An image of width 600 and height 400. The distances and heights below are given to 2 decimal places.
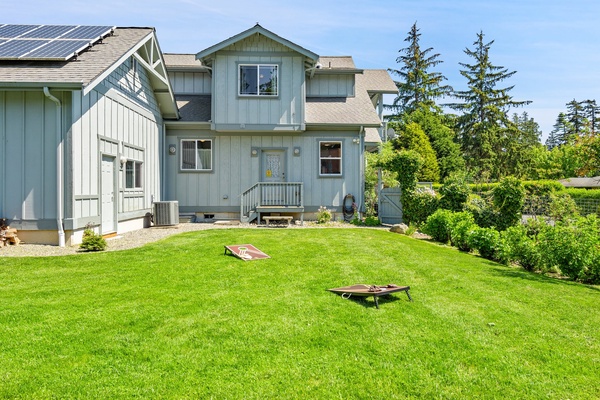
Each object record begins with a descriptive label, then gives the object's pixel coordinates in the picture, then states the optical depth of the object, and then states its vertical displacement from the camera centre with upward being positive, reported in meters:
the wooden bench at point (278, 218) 12.76 -0.94
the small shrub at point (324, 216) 13.43 -0.92
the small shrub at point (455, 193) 11.54 -0.09
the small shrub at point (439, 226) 10.63 -1.01
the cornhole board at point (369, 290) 4.71 -1.28
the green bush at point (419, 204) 12.48 -0.48
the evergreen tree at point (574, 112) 57.18 +12.44
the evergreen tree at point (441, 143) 26.23 +3.34
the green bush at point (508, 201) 10.07 -0.29
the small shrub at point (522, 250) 7.74 -1.22
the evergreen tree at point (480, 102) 35.12 +8.30
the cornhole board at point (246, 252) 7.01 -1.20
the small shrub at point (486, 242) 8.60 -1.19
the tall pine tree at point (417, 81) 35.50 +10.19
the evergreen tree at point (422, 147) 24.69 +2.86
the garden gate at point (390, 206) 14.07 -0.59
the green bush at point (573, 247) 7.02 -1.08
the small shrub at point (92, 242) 7.80 -1.09
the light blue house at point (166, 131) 8.04 +1.75
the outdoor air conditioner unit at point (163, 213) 12.05 -0.74
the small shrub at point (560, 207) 10.20 -0.45
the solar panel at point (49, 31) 9.80 +4.25
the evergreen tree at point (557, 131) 63.42 +11.39
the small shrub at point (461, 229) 9.58 -0.99
